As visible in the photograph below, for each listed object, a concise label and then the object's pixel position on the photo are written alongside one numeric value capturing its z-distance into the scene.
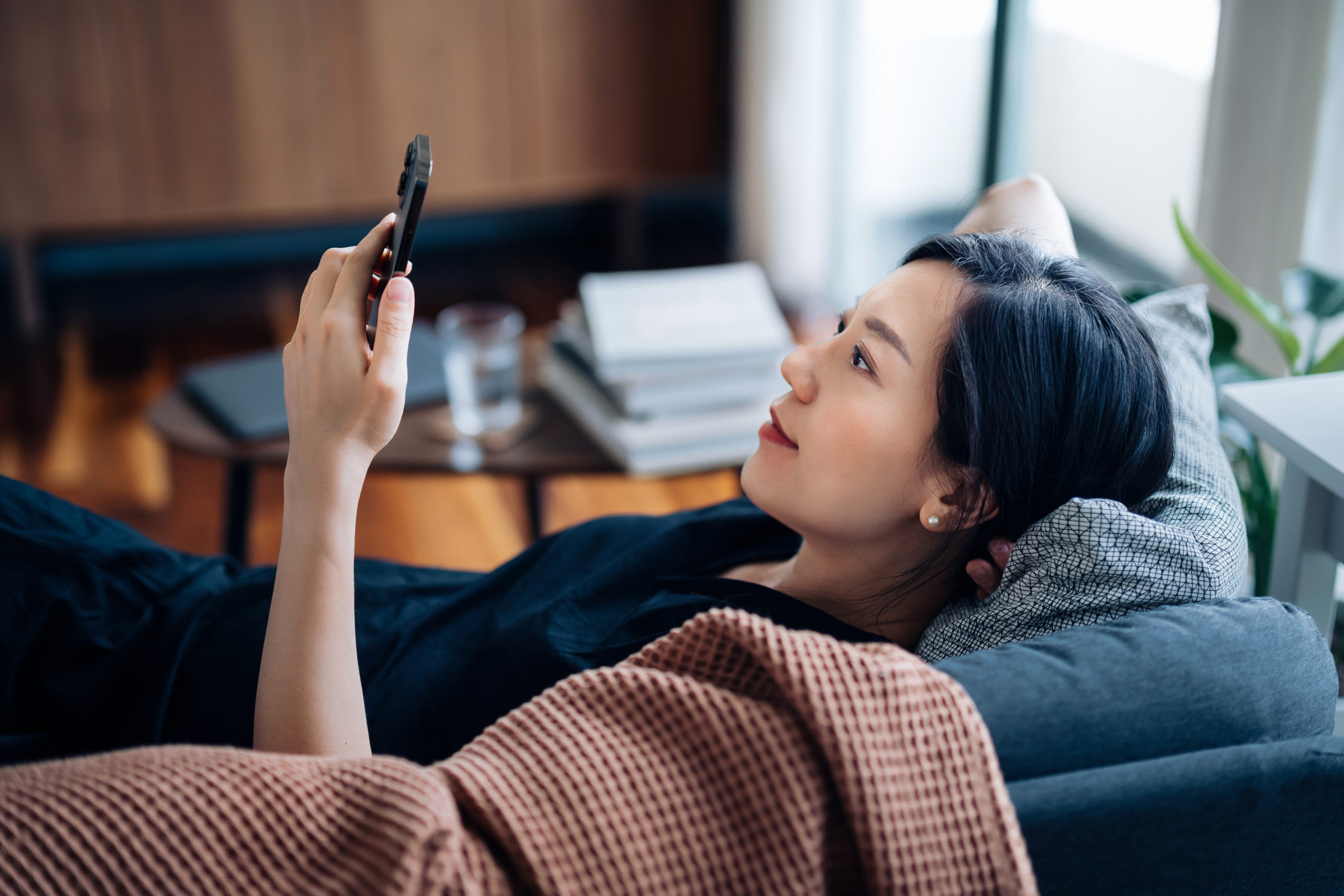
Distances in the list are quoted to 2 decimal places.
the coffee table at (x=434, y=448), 1.61
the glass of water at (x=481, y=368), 1.70
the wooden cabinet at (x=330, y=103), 3.15
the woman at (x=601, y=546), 0.83
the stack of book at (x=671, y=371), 1.64
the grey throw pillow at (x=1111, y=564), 0.80
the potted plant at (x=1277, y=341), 1.24
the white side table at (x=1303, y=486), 0.93
